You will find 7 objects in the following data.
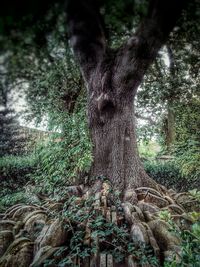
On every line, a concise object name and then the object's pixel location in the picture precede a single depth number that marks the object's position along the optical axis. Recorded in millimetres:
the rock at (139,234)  4012
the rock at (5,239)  4316
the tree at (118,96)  4370
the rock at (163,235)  4090
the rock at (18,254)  3709
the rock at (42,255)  3487
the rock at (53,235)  3910
